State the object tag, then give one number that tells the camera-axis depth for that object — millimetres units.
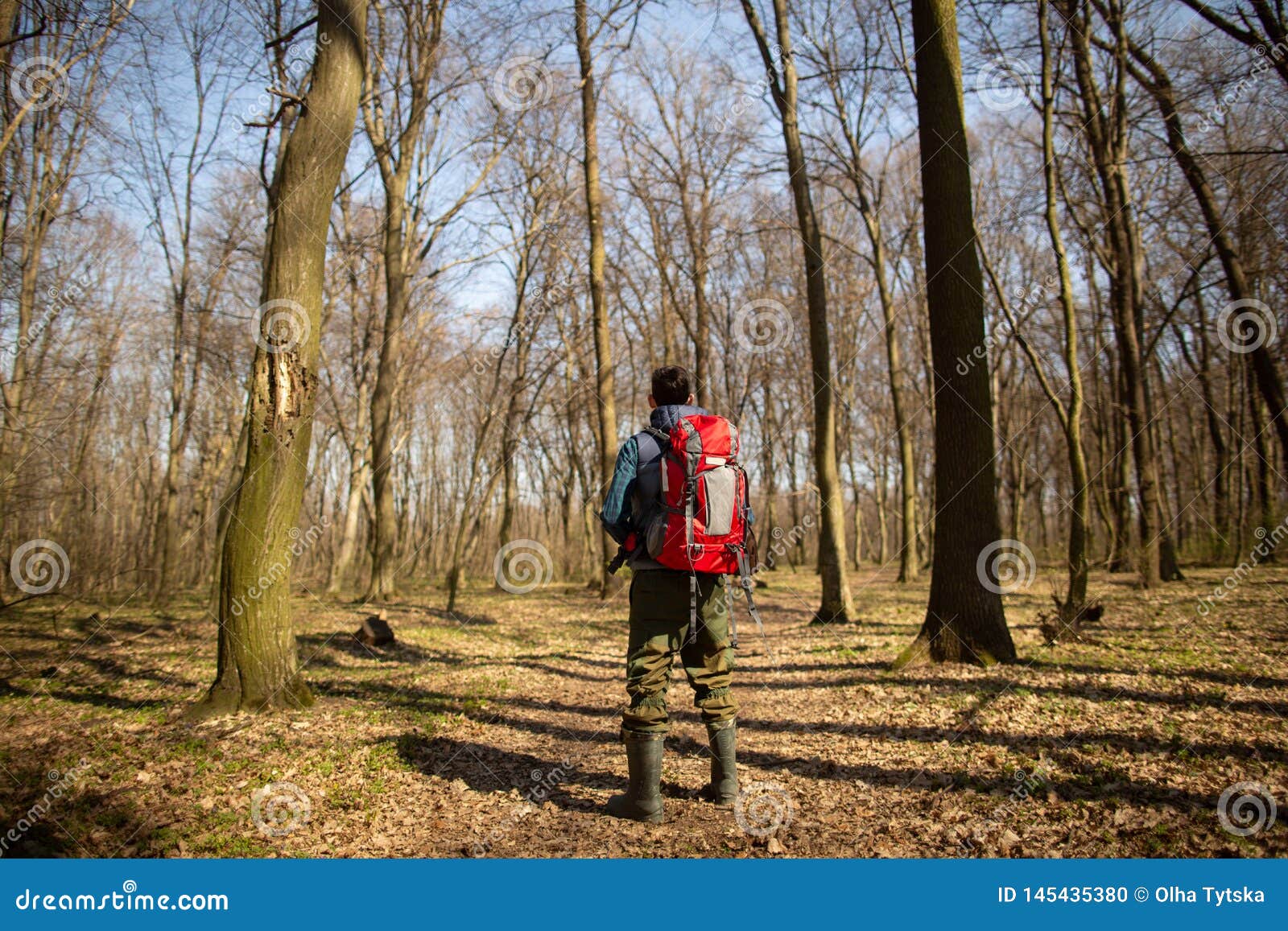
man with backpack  3850
